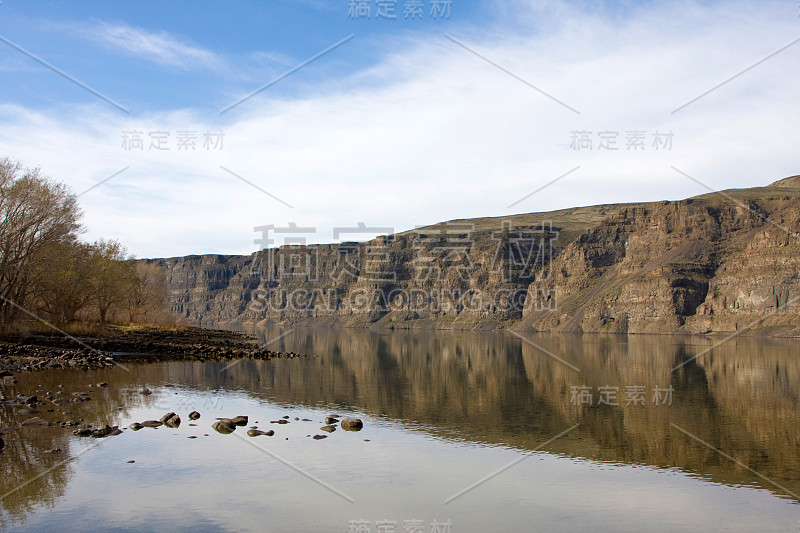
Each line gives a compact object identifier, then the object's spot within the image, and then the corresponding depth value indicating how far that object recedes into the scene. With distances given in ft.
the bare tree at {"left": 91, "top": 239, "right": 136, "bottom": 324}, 232.32
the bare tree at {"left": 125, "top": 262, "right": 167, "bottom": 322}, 336.74
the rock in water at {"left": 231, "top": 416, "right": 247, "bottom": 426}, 92.48
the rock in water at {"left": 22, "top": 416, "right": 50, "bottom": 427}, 80.69
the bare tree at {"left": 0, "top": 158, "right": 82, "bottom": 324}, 165.17
